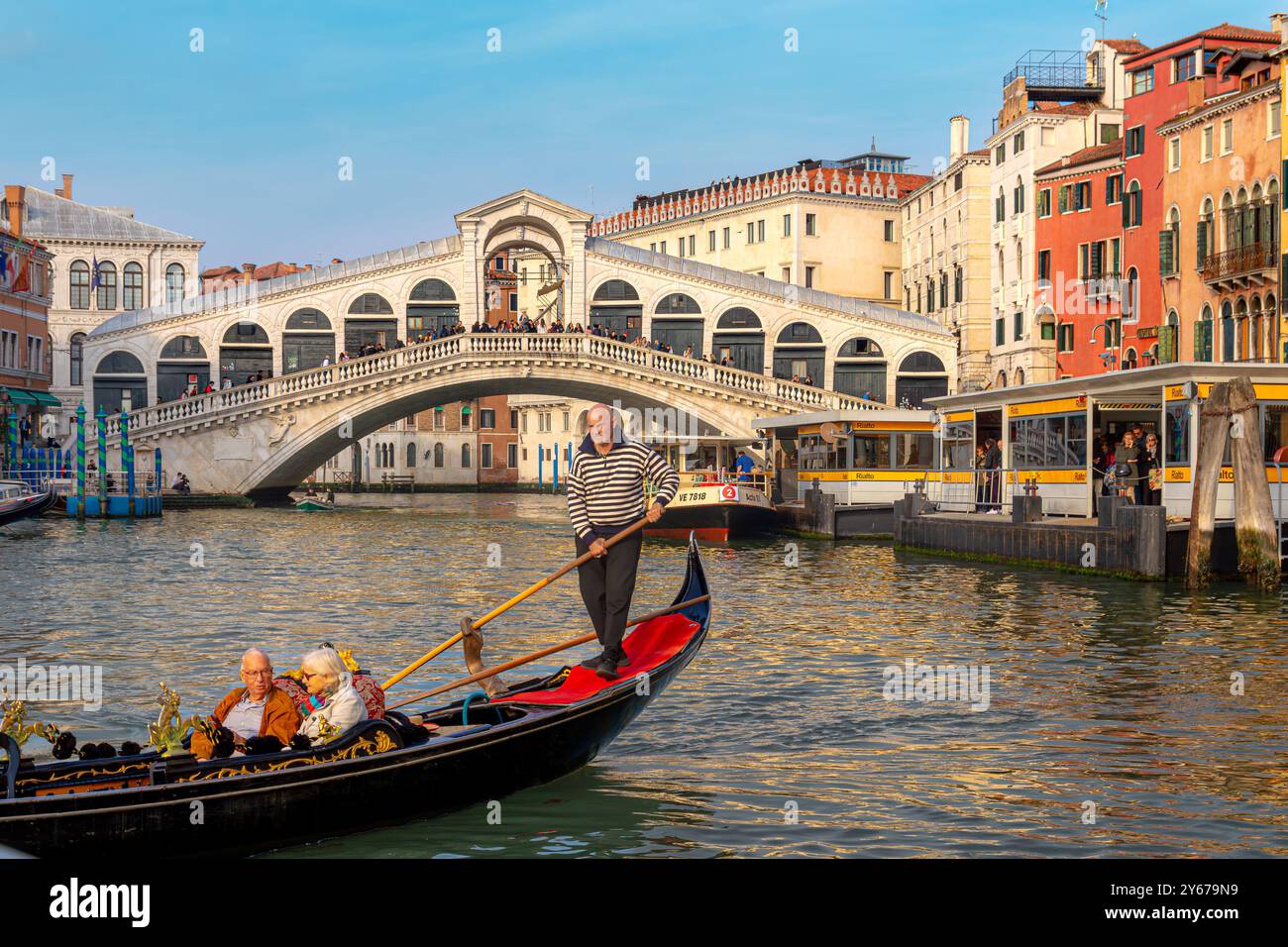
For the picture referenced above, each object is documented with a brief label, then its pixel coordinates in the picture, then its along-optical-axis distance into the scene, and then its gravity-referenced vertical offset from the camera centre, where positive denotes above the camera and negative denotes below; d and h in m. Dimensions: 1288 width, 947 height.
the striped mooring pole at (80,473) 32.36 +0.70
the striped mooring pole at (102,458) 33.38 +1.02
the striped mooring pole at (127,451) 37.38 +1.28
